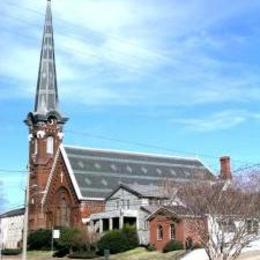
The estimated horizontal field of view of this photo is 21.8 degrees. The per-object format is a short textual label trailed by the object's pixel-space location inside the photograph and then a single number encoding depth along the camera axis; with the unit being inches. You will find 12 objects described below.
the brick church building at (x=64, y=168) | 3292.3
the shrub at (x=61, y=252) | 2743.6
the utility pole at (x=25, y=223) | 1558.8
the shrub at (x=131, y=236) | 2628.0
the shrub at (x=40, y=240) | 3053.6
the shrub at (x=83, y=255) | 2497.5
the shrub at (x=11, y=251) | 3070.6
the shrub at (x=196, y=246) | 2259.4
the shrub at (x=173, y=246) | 2428.6
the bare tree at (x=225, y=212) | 1590.8
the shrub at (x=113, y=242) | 2566.4
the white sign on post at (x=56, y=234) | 2834.6
